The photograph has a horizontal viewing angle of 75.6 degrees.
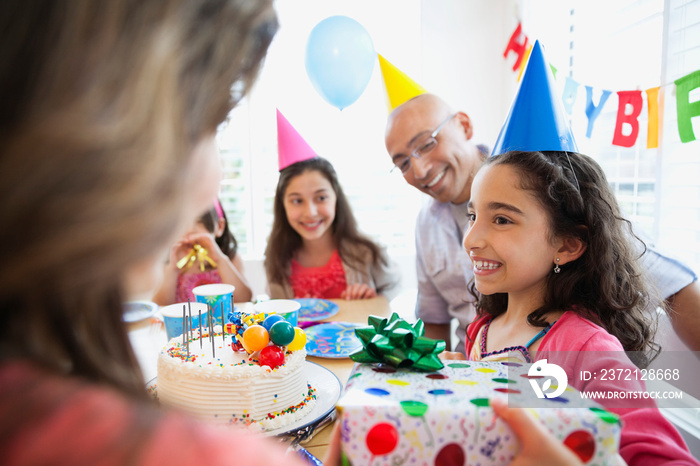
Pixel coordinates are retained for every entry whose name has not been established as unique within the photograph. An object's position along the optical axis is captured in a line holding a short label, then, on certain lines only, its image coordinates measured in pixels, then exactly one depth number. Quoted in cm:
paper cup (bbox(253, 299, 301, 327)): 128
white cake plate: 85
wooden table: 85
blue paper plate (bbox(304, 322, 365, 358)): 125
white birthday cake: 88
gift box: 53
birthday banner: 152
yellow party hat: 202
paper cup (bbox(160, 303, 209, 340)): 124
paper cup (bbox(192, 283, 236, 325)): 137
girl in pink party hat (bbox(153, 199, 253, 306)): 214
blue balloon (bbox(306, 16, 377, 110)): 246
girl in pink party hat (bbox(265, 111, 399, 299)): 229
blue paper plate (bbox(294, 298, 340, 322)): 165
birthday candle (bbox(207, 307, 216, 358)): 97
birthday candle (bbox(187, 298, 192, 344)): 103
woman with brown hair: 31
